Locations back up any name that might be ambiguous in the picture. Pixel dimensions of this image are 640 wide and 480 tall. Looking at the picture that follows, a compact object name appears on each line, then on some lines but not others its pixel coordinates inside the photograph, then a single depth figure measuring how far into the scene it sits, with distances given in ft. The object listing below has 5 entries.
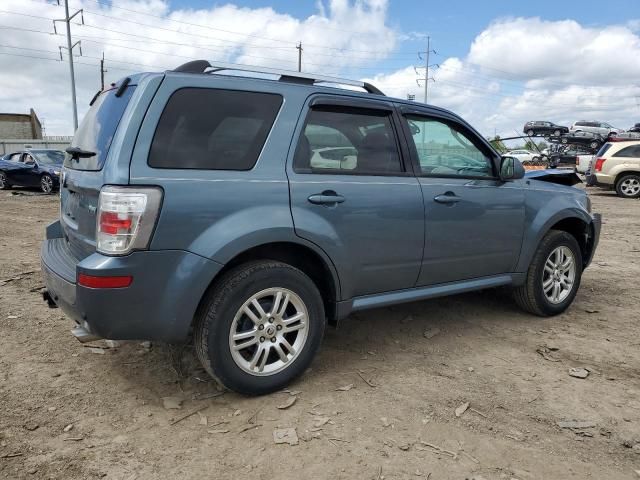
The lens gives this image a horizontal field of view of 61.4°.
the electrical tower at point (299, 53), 180.75
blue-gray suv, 8.99
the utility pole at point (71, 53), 123.43
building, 163.02
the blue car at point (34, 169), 55.16
